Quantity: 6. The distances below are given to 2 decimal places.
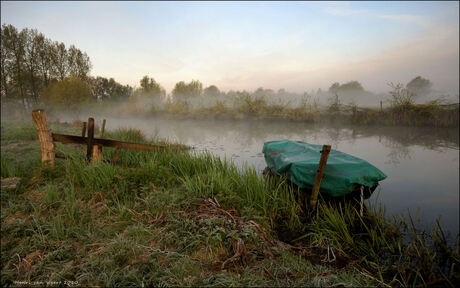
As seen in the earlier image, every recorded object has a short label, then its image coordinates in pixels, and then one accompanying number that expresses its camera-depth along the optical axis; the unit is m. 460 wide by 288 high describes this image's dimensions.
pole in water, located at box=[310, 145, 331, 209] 3.38
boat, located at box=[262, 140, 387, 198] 3.69
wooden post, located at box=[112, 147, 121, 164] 4.70
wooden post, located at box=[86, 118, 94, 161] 4.72
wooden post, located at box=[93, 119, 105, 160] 4.77
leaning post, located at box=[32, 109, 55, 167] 4.31
